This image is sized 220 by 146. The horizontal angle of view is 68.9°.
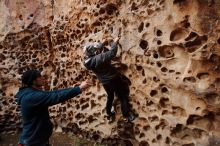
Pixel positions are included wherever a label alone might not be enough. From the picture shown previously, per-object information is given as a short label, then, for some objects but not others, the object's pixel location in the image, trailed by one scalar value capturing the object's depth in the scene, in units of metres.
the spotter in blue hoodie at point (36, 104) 1.70
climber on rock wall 2.32
